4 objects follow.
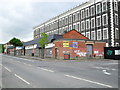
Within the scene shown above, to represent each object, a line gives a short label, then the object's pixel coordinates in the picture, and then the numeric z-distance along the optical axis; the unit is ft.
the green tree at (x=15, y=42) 266.57
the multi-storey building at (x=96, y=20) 154.27
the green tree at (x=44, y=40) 141.18
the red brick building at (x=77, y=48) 128.06
